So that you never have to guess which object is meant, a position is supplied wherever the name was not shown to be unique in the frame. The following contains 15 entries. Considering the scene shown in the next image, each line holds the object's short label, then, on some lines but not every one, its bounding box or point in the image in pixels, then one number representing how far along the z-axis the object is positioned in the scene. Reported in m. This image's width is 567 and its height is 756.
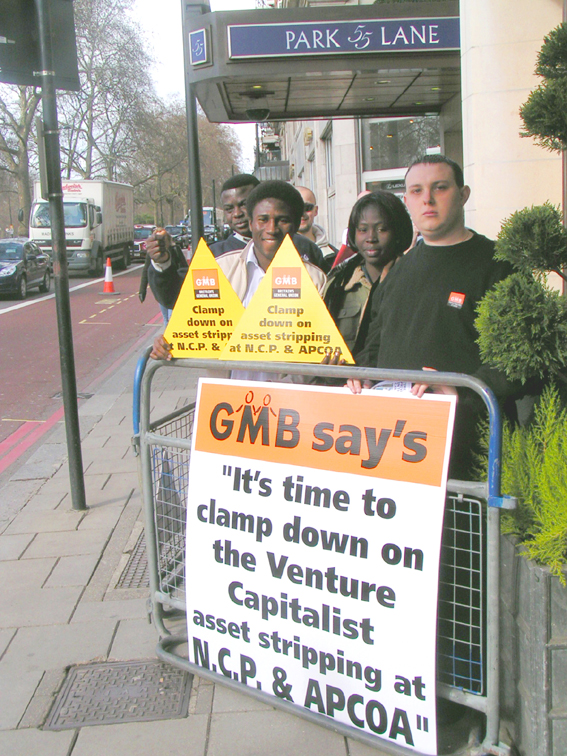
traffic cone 23.67
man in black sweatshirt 2.59
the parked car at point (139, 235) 43.72
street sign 4.30
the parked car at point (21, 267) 21.00
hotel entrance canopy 6.52
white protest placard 2.25
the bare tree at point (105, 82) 47.28
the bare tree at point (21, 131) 45.94
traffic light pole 4.38
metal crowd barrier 2.18
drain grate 3.74
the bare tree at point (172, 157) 56.47
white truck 30.61
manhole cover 2.68
